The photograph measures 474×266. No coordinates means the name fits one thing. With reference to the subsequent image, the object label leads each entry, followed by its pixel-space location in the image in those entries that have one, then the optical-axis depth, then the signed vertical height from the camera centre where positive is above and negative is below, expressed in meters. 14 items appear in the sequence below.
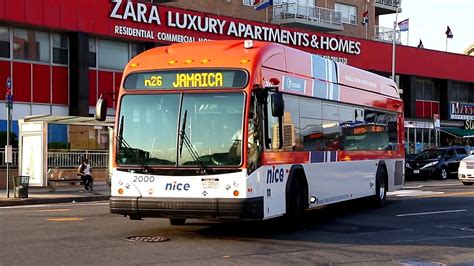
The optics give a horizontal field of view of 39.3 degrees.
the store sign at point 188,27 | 32.69 +6.10
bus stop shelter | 25.27 -0.29
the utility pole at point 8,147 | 21.41 -0.25
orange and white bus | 10.84 +0.09
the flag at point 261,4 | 39.84 +8.19
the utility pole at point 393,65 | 40.88 +4.56
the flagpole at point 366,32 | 52.44 +8.44
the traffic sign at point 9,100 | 21.59 +1.28
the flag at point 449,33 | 52.05 +8.29
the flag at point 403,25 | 42.88 +7.40
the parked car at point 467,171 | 28.64 -1.39
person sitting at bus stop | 25.89 -1.36
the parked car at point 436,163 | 33.81 -1.24
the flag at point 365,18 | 51.22 +9.39
